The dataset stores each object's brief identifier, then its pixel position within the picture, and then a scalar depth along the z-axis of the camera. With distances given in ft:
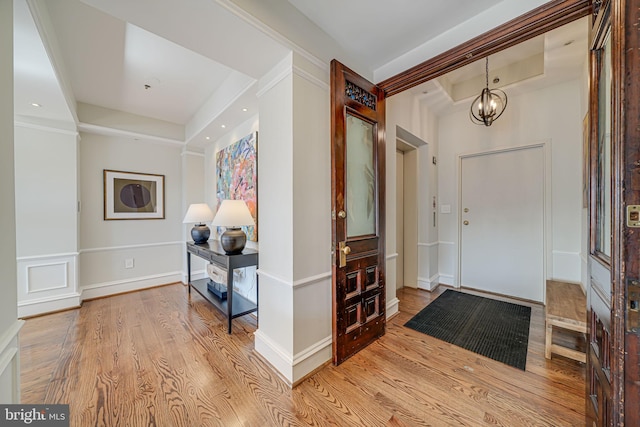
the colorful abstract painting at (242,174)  9.46
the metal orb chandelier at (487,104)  8.84
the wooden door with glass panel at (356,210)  5.87
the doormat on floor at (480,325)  6.59
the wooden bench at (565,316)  5.69
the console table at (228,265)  7.79
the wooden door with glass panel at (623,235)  2.44
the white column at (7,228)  3.04
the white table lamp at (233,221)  8.11
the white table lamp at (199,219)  10.76
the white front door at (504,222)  9.78
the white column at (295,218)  5.48
